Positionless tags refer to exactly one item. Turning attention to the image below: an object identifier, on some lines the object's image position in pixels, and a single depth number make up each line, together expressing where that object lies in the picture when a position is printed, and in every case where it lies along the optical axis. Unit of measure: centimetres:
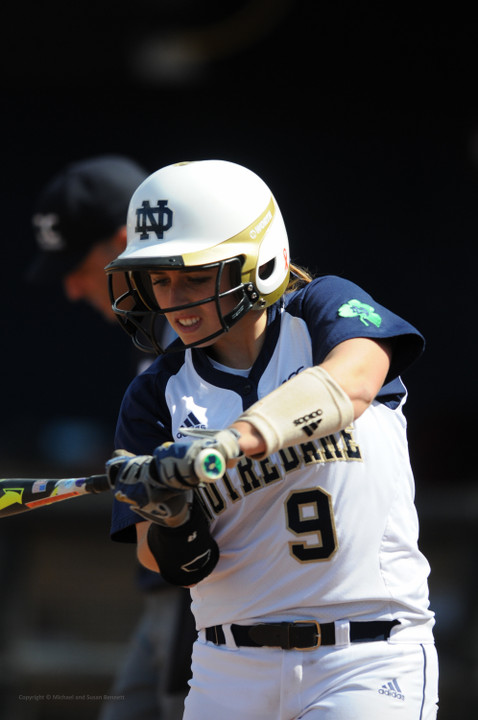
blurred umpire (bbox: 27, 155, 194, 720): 1452
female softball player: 1367
